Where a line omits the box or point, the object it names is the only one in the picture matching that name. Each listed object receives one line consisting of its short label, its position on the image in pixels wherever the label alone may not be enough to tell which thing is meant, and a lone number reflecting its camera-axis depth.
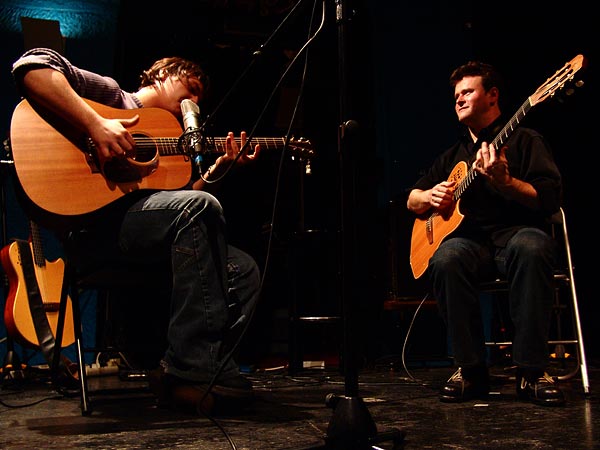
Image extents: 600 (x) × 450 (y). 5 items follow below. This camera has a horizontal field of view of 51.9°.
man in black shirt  2.14
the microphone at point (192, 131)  1.81
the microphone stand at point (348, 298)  1.28
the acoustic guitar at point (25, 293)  3.21
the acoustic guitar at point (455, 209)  2.19
